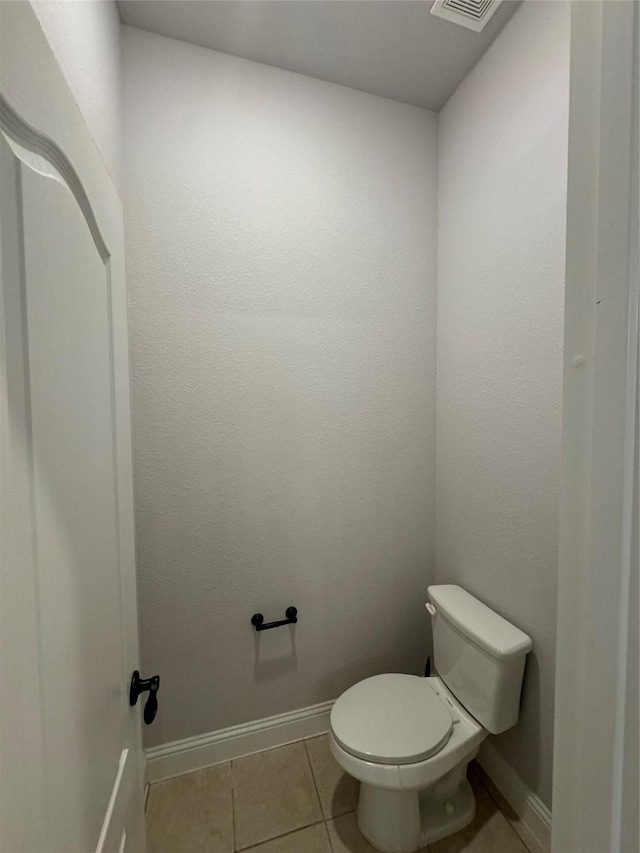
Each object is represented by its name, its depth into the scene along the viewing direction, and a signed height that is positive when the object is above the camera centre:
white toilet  1.00 -1.02
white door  0.34 -0.13
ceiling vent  1.02 +1.24
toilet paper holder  1.34 -0.84
